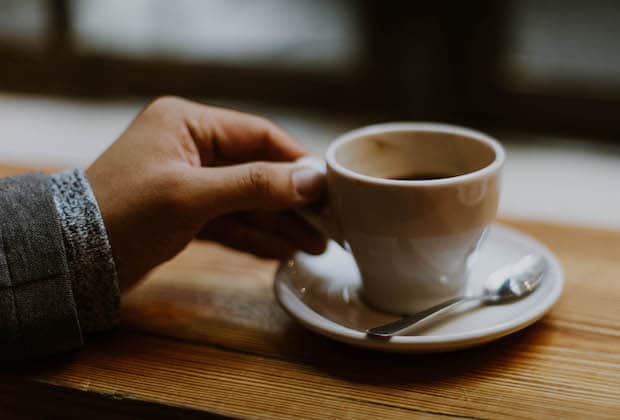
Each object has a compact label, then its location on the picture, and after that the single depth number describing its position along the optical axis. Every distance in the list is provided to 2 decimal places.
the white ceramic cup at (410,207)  0.60
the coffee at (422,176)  0.72
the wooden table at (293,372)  0.57
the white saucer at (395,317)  0.59
